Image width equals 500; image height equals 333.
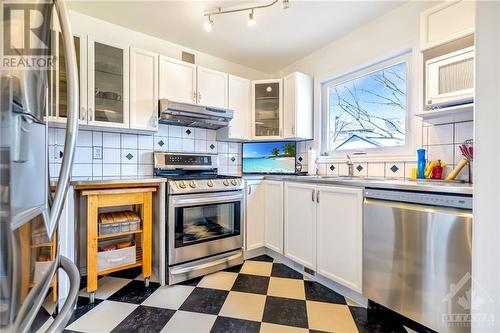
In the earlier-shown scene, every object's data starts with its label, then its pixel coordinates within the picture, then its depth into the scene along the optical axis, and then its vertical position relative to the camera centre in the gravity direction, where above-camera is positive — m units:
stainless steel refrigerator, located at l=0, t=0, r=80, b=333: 0.41 -0.01
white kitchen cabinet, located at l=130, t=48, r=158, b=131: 2.07 +0.69
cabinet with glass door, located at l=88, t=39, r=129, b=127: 1.90 +0.69
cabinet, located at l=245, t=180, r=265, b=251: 2.39 -0.55
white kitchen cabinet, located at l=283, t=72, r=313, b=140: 2.58 +0.67
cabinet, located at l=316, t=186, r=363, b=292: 1.58 -0.53
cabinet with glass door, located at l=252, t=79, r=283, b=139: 2.76 +0.68
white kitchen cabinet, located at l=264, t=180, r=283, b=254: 2.28 -0.53
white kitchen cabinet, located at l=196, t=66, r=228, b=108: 2.43 +0.84
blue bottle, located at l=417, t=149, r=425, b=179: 1.69 +0.00
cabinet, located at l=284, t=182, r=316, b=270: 1.93 -0.54
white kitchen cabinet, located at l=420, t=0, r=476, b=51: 1.34 +0.89
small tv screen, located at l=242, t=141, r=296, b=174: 2.93 +0.09
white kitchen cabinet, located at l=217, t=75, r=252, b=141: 2.66 +0.65
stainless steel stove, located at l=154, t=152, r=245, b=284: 1.90 -0.53
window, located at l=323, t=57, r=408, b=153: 2.04 +0.56
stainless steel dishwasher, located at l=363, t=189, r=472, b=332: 1.11 -0.50
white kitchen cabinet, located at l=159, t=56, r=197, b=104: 2.22 +0.84
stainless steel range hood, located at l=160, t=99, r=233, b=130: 2.11 +0.48
